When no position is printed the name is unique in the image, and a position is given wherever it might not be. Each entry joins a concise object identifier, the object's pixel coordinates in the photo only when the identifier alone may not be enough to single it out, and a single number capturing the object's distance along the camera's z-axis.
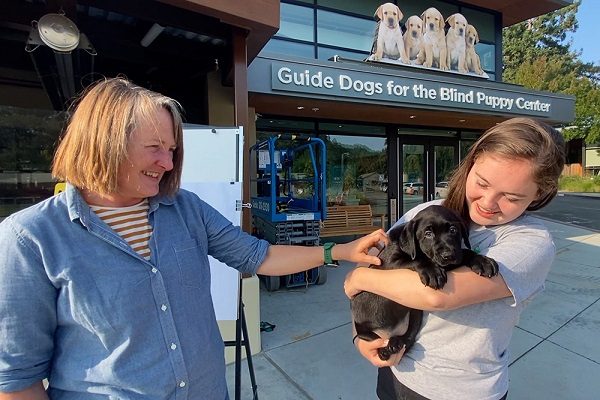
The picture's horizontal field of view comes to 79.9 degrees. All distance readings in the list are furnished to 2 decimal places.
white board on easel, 2.57
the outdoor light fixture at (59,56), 2.98
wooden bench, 7.85
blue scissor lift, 5.20
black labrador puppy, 1.14
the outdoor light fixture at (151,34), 3.96
